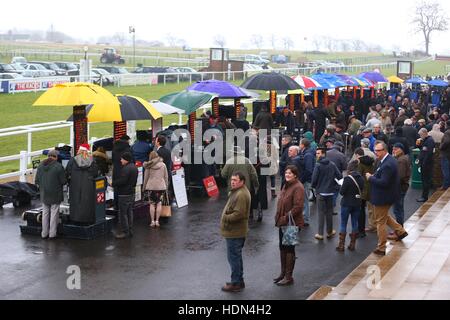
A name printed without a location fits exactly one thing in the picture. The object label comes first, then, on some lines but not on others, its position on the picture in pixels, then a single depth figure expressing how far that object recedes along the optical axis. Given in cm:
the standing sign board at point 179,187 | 1505
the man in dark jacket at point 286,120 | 2272
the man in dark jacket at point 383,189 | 1140
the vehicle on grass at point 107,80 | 4498
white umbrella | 1667
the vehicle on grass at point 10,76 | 4512
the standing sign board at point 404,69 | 4652
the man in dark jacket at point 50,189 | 1208
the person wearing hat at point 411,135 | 1919
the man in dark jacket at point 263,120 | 2070
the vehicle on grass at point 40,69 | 5142
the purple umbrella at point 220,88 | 1838
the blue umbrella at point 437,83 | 3757
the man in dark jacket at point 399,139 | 1736
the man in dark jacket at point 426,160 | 1647
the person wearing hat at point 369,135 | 1670
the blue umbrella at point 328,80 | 2623
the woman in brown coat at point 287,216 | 997
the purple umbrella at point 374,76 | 3284
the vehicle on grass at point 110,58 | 7356
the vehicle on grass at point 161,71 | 5138
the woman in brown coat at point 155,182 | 1327
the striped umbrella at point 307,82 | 2479
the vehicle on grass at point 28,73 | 4906
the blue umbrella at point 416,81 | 3747
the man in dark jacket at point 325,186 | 1243
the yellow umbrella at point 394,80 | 3606
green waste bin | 1802
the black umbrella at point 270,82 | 1994
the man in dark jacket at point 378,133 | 1762
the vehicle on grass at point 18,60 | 6449
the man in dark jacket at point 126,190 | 1238
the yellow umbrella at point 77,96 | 1251
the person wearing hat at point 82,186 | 1218
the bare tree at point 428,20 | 14288
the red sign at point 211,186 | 1627
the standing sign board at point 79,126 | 1340
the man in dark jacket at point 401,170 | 1323
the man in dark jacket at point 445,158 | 1677
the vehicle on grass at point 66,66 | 5753
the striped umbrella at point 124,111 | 1327
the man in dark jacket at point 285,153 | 1433
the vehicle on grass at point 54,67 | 5350
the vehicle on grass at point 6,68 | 5122
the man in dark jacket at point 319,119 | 2347
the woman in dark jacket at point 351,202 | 1186
